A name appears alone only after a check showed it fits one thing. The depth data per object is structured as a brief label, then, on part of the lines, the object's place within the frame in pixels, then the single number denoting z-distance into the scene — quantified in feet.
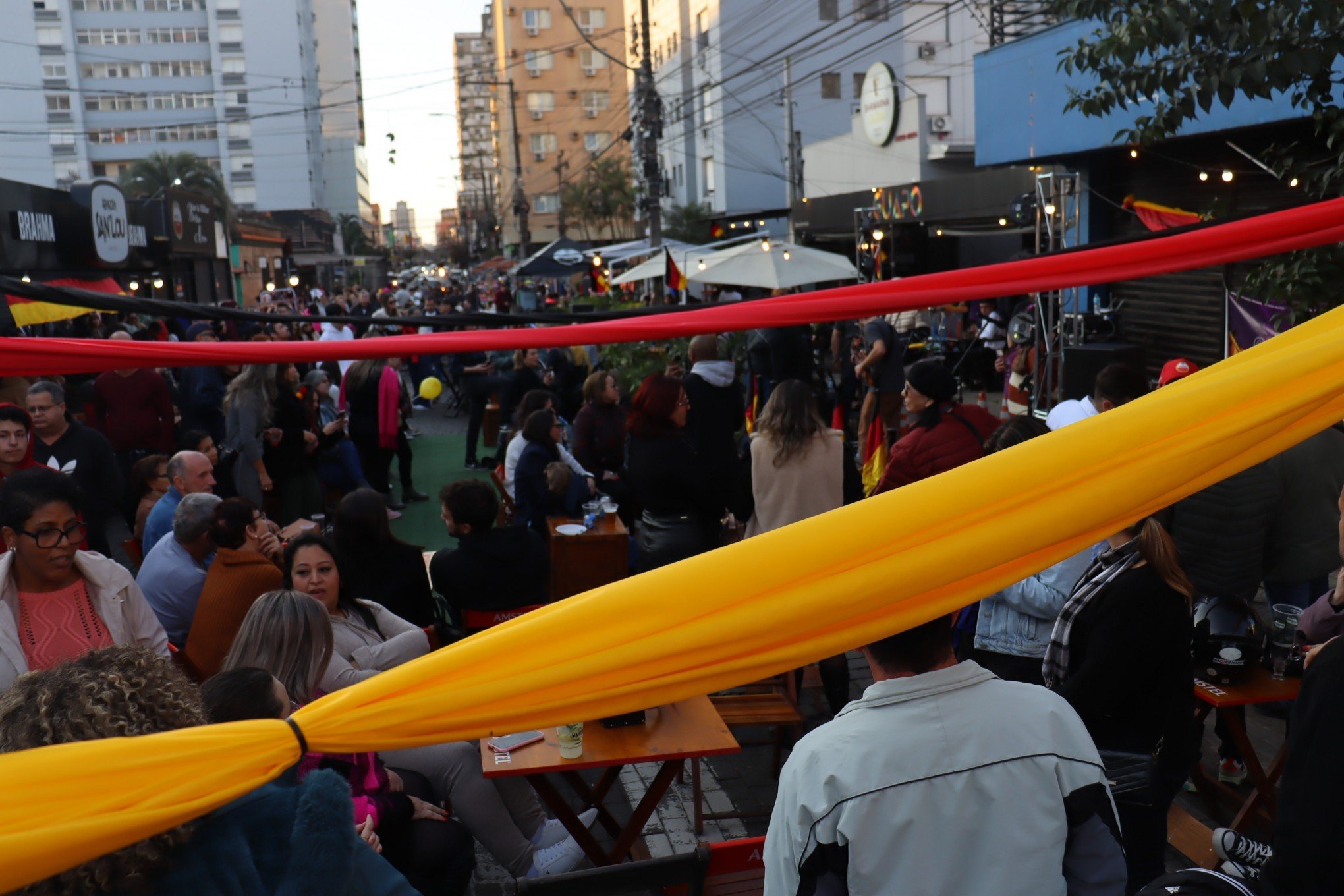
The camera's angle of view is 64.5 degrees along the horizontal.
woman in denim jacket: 11.84
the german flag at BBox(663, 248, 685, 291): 42.78
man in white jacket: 5.97
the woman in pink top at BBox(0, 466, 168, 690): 11.16
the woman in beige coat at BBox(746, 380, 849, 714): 17.22
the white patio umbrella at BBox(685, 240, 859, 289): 39.34
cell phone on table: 12.39
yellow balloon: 41.68
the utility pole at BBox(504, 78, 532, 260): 129.13
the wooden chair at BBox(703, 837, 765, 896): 9.34
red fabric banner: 7.98
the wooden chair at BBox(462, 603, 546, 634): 16.76
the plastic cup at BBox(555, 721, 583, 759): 11.94
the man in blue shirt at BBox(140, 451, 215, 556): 18.04
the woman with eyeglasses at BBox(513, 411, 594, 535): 23.59
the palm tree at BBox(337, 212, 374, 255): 308.60
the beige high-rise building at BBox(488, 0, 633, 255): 254.27
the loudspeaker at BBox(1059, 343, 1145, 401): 32.07
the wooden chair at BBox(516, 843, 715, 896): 8.89
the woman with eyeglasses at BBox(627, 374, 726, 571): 17.89
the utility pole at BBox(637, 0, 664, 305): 62.03
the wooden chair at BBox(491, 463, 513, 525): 25.94
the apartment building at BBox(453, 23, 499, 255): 284.41
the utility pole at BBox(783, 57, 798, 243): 91.97
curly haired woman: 5.50
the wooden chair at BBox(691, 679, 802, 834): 14.50
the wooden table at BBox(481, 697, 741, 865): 12.00
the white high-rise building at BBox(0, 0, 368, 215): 241.55
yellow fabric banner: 4.84
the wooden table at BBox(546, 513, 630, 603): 21.50
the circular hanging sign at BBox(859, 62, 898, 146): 74.54
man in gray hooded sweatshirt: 22.70
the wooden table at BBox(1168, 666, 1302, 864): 12.38
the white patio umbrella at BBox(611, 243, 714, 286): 47.57
